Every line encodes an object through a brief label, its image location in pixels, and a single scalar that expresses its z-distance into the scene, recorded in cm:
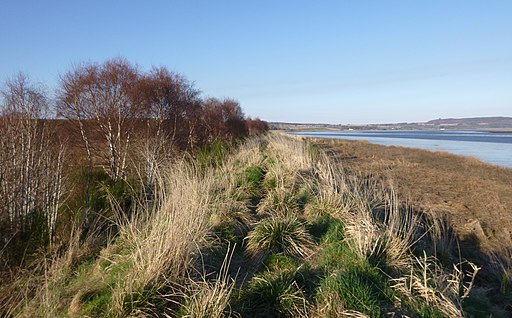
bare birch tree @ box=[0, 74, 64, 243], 583
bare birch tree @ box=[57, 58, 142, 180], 1208
